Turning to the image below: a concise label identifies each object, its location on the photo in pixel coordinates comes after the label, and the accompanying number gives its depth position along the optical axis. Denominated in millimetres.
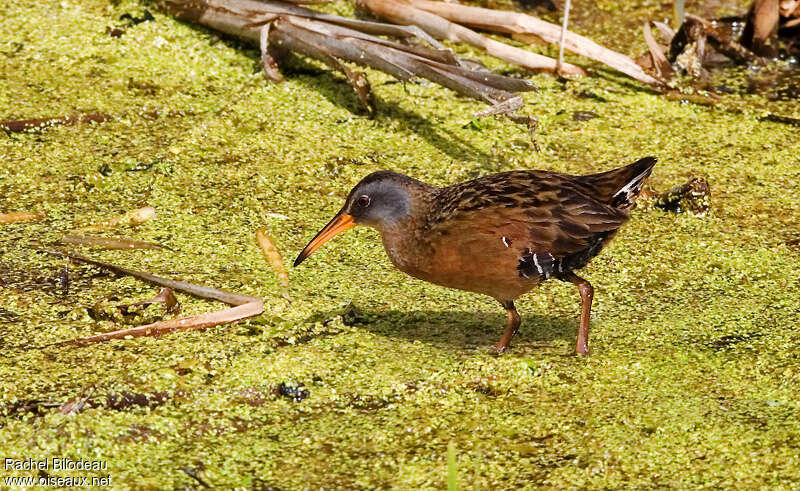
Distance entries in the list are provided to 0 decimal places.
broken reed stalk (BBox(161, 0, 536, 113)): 10359
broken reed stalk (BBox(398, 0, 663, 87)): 11867
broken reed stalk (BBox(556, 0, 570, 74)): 11505
